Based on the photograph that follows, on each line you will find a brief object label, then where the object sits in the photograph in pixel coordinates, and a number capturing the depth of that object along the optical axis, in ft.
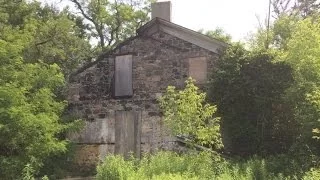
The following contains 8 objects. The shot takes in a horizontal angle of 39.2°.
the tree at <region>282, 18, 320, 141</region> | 41.81
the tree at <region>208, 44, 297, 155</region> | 50.01
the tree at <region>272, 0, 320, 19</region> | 84.14
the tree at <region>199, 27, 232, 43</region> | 102.58
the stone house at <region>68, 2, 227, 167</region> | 57.06
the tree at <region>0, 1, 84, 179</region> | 40.98
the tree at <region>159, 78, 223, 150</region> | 40.37
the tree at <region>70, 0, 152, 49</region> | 107.14
